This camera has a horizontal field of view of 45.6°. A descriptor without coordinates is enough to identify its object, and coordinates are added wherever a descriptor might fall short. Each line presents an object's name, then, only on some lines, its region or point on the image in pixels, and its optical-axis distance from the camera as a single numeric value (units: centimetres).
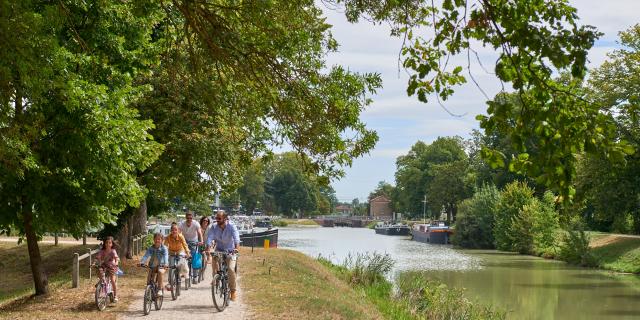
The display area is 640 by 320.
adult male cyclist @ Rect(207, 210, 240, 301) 1430
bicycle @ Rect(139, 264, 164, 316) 1337
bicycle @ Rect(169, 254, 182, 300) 1503
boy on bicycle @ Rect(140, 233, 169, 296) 1370
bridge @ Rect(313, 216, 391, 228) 14850
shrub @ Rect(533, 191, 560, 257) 5531
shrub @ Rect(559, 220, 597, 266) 4516
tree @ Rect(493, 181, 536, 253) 5819
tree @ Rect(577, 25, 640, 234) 3975
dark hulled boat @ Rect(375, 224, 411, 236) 10381
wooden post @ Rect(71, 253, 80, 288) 1705
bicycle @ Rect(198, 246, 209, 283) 1861
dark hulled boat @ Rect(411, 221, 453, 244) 7794
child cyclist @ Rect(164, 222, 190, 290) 1499
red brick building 18834
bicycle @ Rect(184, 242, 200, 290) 1792
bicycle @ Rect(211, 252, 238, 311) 1361
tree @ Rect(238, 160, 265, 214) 14495
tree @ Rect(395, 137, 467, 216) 12106
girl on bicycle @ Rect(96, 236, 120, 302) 1408
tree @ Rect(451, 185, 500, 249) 6806
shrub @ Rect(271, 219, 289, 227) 12528
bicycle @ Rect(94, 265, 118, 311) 1394
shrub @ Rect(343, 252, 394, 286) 2438
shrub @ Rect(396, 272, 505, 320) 1834
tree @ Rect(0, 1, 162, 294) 1352
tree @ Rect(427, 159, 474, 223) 10456
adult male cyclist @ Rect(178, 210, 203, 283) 1792
